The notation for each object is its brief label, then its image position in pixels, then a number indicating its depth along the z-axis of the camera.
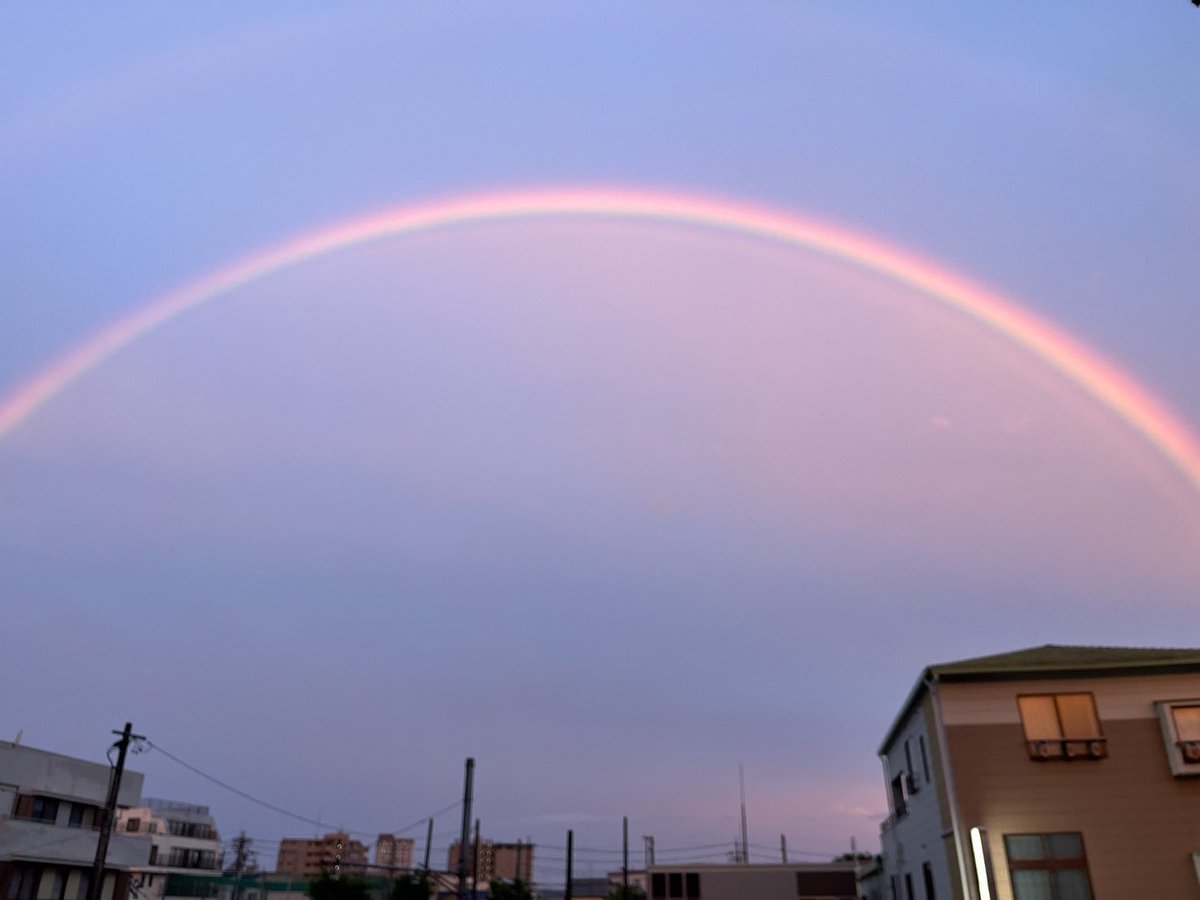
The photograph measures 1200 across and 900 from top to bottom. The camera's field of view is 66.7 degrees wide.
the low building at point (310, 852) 166.29
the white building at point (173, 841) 77.06
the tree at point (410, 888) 50.31
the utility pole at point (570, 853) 55.28
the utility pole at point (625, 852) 66.25
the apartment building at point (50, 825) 42.94
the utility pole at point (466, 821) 34.91
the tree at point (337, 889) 46.88
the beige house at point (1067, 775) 21.62
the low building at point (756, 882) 56.19
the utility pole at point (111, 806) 30.22
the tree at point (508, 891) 57.34
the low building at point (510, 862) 181.88
